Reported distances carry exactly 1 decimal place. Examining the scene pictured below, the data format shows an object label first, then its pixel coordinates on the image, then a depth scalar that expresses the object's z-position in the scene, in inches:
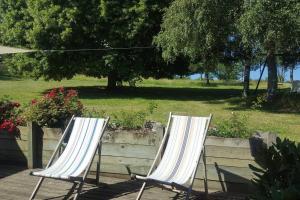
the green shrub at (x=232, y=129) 236.4
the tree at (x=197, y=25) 672.4
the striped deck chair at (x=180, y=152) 199.2
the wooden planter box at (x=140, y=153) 226.1
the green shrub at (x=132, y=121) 266.1
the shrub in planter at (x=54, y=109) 278.7
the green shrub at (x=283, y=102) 728.3
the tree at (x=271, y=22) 614.8
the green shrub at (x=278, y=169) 75.4
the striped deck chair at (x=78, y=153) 209.9
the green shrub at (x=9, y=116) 284.5
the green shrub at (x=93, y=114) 278.7
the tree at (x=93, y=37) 921.5
